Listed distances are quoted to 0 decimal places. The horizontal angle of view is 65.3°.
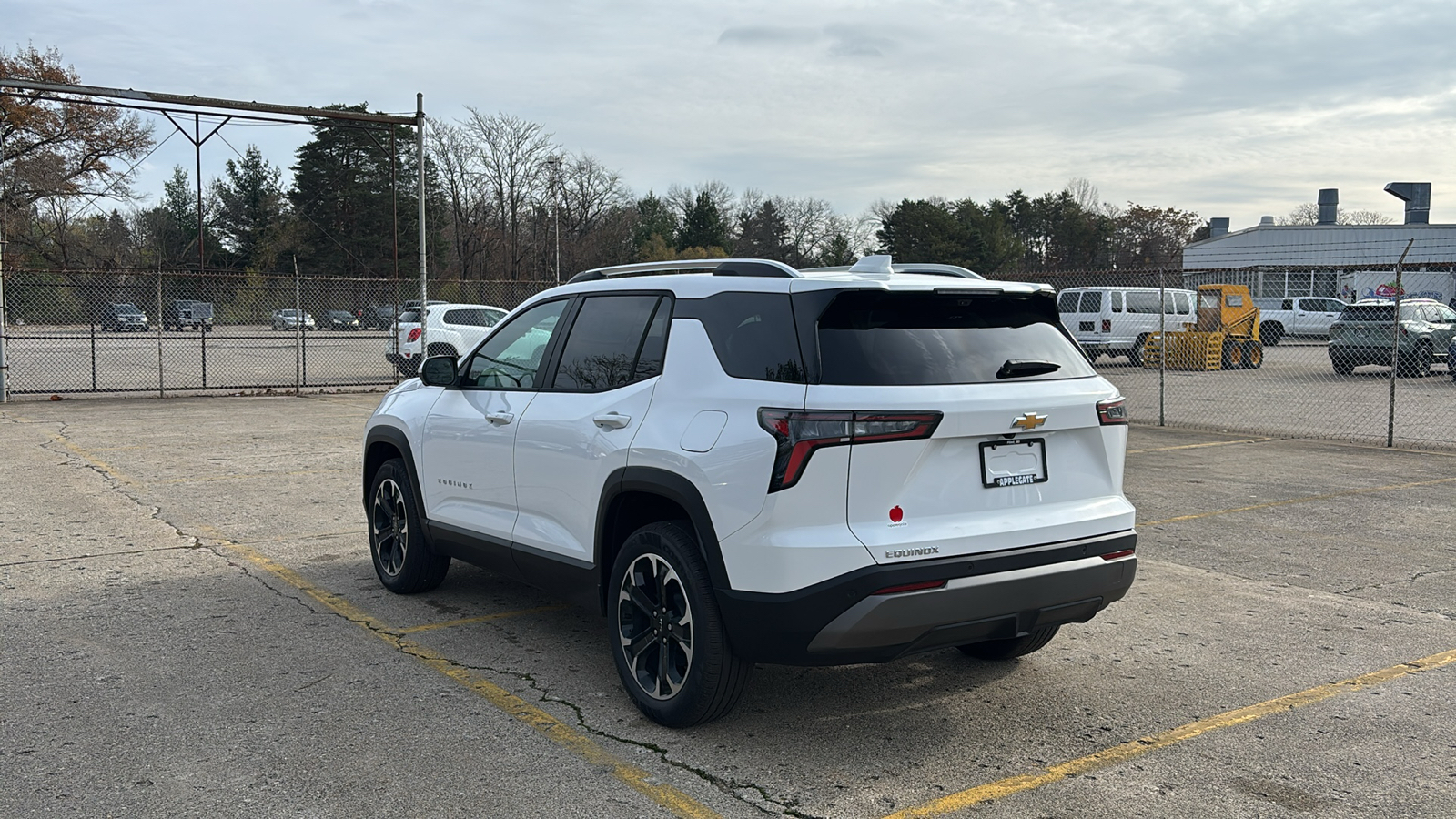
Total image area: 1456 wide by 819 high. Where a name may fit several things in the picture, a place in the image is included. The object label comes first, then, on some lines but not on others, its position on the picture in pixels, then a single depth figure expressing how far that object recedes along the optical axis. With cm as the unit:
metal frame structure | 2204
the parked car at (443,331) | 2344
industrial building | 4744
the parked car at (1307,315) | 3841
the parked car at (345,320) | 4091
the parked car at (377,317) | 3158
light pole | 7556
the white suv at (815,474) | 381
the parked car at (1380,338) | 2411
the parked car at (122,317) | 4128
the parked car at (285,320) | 3489
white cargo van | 2734
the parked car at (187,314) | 3922
